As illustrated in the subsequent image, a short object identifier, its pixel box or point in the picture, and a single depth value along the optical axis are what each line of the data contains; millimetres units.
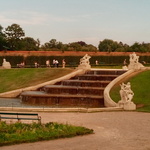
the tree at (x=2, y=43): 77000
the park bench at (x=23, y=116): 17678
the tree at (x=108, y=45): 99112
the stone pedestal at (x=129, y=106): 21373
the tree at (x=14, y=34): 82875
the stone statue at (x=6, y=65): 46769
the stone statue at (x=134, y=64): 34888
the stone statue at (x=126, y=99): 21391
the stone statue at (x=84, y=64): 38844
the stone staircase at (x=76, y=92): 26297
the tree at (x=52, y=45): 96125
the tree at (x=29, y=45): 84812
